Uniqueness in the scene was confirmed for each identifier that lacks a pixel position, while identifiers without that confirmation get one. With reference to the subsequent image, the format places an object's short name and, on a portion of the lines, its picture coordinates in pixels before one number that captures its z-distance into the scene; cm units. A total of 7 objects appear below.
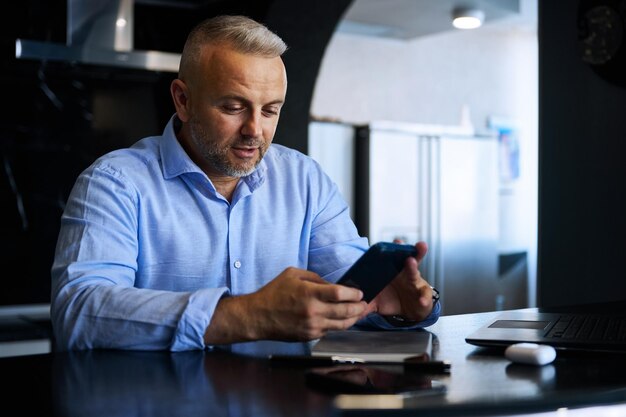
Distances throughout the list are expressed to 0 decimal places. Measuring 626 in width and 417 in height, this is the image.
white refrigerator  566
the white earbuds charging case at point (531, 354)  126
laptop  139
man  139
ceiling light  527
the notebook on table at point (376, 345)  125
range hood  346
